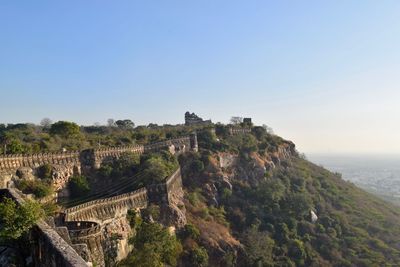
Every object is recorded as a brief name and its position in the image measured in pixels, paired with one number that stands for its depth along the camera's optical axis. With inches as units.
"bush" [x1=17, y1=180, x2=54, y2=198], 1609.3
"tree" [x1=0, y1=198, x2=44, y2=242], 657.0
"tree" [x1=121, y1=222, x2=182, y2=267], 1327.5
